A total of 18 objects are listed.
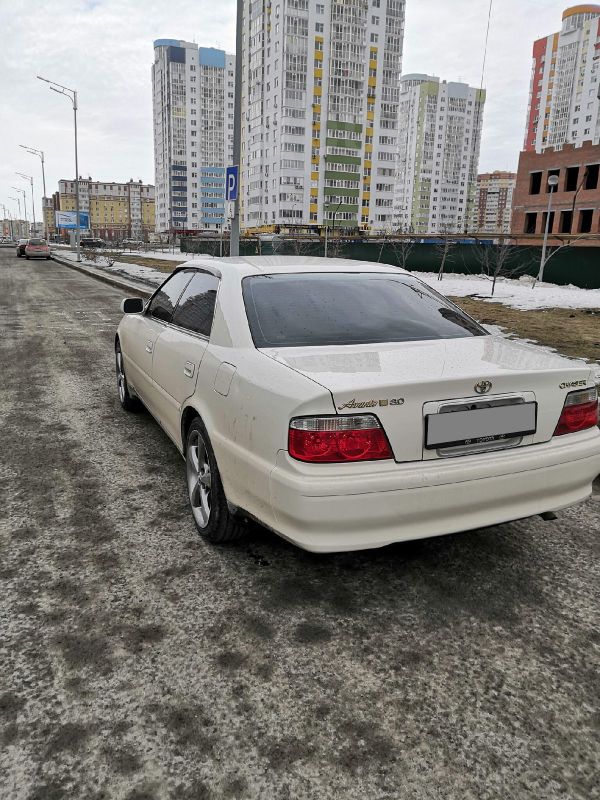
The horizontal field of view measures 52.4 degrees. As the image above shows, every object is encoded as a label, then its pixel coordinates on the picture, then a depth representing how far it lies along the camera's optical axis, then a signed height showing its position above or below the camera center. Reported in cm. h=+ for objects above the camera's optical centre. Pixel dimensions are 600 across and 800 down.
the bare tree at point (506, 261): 2794 -53
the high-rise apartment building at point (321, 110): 9269 +2036
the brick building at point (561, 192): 5112 +497
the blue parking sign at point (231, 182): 1295 +116
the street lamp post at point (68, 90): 3809 +856
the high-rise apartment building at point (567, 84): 12350 +3522
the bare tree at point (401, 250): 3344 -30
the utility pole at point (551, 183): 2547 +283
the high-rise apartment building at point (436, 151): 15462 +2366
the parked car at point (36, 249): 4225 -127
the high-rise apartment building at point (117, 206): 17662 +817
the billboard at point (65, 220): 9594 +176
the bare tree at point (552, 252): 2555 -11
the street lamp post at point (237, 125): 1375 +260
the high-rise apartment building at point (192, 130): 13112 +2287
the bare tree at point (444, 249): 2942 -17
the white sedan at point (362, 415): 237 -71
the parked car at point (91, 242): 7650 -117
